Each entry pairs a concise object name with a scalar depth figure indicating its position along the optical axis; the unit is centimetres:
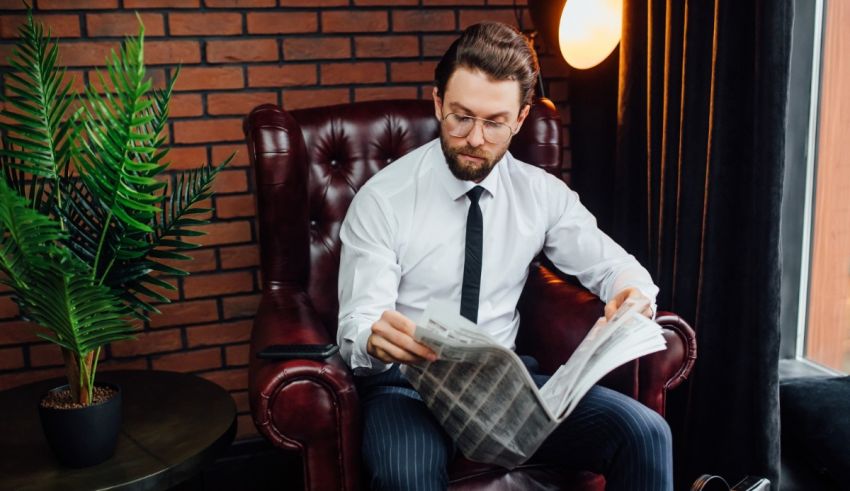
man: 119
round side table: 116
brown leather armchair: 118
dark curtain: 146
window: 174
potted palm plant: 109
